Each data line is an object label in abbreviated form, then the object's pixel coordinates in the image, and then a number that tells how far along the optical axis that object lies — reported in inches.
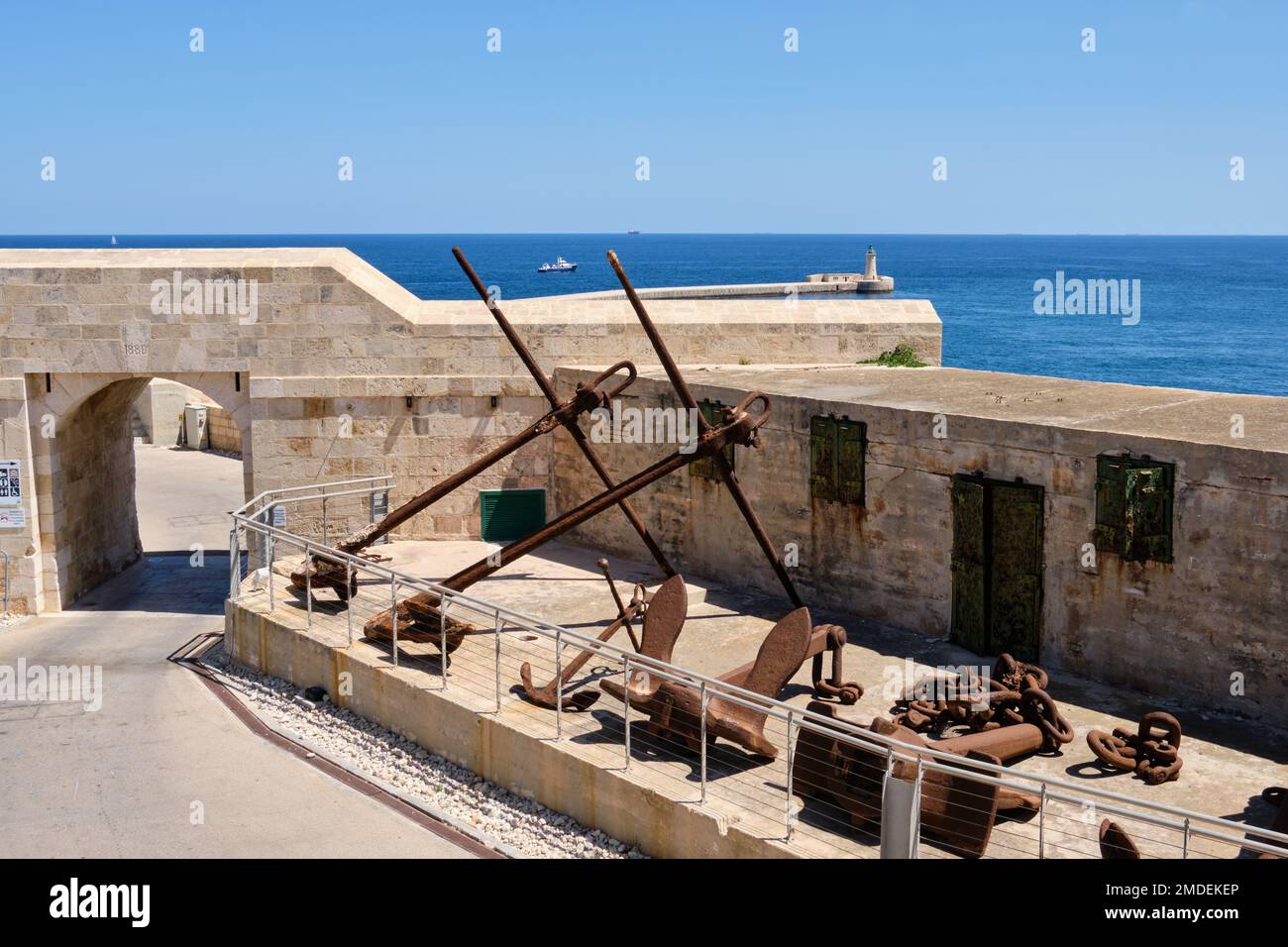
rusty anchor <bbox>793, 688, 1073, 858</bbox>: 332.5
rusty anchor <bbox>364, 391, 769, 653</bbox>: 498.3
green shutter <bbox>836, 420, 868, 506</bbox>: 538.0
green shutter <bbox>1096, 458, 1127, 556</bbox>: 445.7
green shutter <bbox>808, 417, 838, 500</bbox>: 549.0
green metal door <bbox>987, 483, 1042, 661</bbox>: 477.7
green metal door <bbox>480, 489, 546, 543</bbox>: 723.4
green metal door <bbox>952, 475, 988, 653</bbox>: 492.4
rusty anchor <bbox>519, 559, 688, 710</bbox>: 439.2
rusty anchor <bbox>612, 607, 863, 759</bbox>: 395.2
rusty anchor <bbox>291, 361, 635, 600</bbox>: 532.4
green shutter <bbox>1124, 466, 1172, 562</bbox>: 436.1
